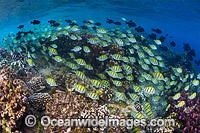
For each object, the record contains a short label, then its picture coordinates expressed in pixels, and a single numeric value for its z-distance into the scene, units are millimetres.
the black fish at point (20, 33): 10577
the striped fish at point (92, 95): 4987
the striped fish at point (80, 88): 4952
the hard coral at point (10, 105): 3639
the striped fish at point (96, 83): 5450
